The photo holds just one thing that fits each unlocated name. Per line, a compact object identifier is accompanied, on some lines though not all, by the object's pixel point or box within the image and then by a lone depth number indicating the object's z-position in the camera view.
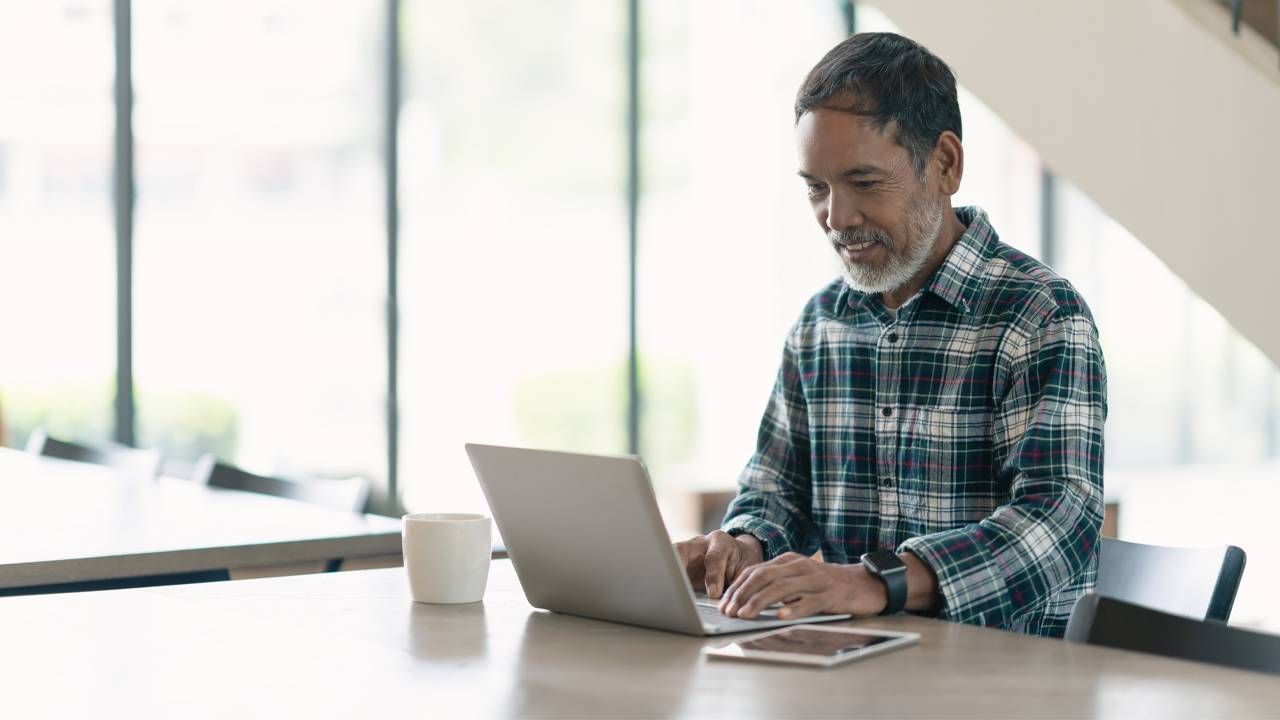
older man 3.09
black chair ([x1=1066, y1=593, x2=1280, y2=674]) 2.76
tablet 2.71
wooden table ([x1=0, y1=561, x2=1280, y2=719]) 2.58
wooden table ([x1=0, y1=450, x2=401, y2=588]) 3.34
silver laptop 2.81
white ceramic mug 2.98
